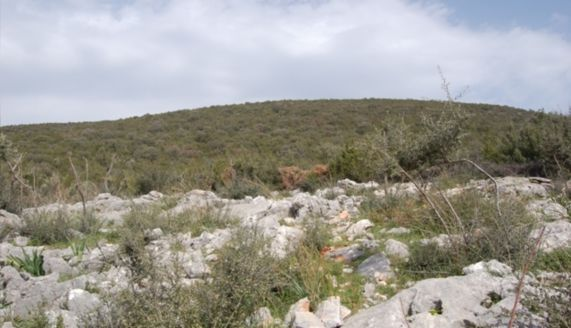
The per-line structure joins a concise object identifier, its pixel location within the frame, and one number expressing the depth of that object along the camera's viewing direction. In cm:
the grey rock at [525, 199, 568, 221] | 712
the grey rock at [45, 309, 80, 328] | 426
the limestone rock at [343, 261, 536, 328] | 390
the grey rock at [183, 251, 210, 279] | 561
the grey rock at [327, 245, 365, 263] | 639
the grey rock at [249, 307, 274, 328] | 425
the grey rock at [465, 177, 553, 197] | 862
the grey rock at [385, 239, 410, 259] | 622
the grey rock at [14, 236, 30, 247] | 823
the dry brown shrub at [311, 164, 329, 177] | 1738
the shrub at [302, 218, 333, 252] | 684
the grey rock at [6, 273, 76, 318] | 502
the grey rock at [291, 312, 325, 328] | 418
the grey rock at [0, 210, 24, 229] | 893
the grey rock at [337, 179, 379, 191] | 1274
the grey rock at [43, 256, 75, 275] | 643
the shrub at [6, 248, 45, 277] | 641
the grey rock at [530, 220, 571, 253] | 555
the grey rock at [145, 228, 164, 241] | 778
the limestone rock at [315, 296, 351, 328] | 431
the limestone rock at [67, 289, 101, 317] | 463
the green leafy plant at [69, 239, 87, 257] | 706
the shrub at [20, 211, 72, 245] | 851
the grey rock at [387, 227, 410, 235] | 761
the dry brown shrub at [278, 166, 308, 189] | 1717
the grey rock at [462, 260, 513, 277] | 470
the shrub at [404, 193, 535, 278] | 538
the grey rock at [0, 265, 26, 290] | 571
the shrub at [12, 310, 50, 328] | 416
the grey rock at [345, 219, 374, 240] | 775
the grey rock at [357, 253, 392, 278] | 568
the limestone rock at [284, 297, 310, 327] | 447
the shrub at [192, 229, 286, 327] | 392
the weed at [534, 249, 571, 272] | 507
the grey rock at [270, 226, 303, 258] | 613
